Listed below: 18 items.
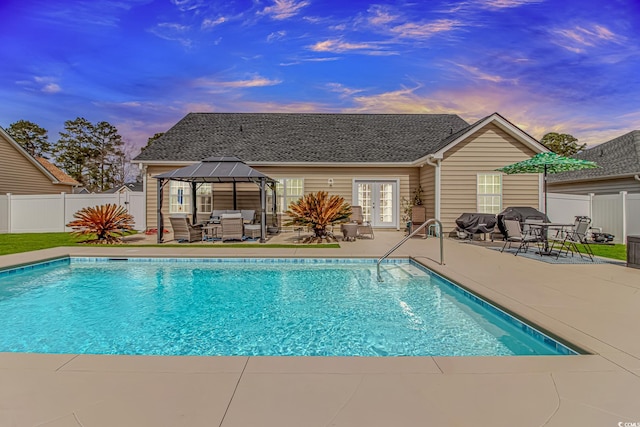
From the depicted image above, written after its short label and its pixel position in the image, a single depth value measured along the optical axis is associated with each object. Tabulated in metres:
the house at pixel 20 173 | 18.23
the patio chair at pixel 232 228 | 11.65
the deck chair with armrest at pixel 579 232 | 8.13
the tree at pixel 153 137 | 41.69
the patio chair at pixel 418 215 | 13.71
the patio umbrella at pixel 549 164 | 9.20
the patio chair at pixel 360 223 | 12.95
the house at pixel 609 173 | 14.69
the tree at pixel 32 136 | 40.75
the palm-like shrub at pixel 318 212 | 11.25
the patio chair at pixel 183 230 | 11.48
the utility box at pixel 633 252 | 6.89
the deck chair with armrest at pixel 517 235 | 8.77
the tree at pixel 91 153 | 42.25
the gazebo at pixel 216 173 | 11.44
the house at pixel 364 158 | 13.18
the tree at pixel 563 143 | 38.12
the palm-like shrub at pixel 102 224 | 11.48
